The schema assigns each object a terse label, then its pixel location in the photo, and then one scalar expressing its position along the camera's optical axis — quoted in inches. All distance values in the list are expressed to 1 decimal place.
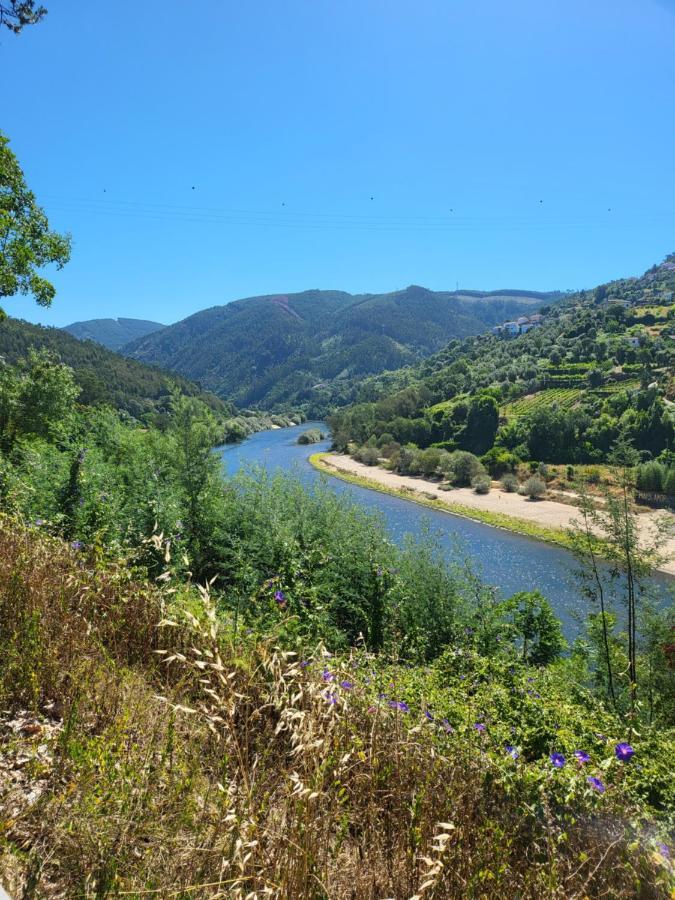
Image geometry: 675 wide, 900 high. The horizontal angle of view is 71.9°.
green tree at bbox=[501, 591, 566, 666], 410.9
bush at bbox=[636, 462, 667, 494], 1552.7
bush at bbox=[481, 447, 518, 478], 2163.5
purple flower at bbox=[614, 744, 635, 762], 99.5
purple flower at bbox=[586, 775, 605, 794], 75.5
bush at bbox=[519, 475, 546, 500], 1813.5
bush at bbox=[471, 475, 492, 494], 1946.4
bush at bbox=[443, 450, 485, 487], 2075.5
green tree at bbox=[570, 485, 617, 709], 341.4
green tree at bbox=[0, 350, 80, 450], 754.2
